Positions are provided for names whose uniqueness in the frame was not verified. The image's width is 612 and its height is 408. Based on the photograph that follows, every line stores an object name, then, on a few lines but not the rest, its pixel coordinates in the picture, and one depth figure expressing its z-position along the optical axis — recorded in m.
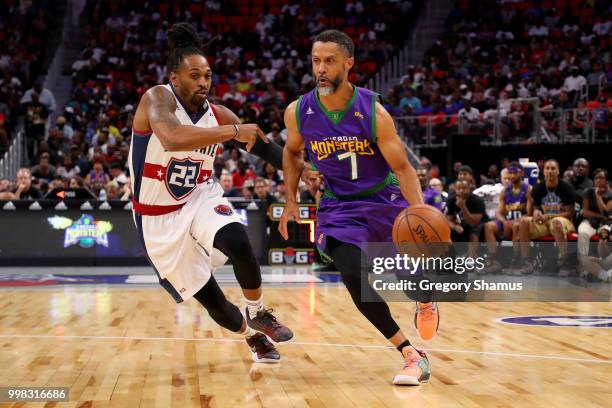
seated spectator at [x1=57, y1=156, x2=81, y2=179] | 16.86
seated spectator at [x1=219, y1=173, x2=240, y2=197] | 14.52
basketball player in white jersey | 5.58
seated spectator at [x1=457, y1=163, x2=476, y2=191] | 12.48
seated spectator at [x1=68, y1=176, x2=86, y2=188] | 14.65
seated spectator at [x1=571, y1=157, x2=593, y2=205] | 12.90
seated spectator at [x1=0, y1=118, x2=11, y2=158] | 17.94
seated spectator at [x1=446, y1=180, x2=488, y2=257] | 12.50
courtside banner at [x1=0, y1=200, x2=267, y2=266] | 13.97
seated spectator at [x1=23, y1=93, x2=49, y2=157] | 18.14
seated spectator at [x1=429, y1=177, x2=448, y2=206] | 12.97
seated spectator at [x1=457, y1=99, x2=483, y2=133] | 16.75
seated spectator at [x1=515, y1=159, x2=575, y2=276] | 11.83
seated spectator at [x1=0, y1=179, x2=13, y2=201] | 14.41
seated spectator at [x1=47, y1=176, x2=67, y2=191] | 14.90
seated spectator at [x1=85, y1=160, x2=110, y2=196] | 15.73
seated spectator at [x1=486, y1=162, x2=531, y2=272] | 12.57
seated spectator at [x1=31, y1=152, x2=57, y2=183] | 15.91
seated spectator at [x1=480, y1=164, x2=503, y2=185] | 15.77
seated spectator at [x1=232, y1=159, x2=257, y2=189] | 16.31
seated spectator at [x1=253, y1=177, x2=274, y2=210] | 14.49
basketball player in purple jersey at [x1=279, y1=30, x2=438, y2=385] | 5.29
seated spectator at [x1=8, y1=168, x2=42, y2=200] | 14.49
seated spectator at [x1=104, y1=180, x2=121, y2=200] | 14.70
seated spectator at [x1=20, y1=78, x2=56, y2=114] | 20.66
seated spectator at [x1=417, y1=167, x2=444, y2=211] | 12.37
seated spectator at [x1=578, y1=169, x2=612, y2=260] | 11.66
